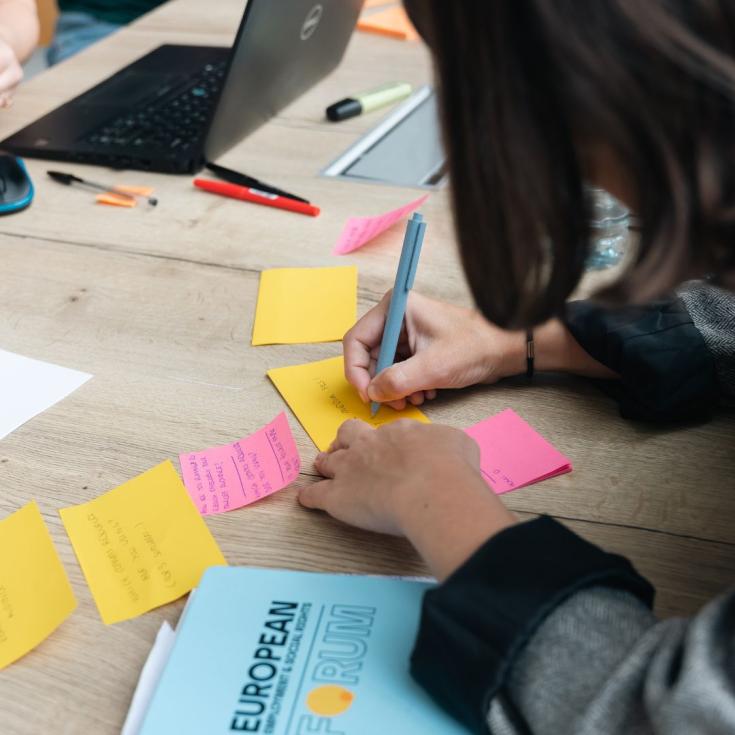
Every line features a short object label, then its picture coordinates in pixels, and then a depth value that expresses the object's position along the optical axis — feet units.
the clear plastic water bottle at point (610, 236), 3.35
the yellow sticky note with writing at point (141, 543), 2.13
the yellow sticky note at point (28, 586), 2.04
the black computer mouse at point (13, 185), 3.74
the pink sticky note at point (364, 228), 3.46
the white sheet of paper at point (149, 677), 1.82
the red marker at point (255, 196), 3.69
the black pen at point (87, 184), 3.83
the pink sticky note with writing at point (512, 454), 2.40
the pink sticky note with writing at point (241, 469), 2.38
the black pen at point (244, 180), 3.78
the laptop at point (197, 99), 3.92
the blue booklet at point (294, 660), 1.78
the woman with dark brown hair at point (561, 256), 1.54
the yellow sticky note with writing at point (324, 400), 2.63
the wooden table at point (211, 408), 2.07
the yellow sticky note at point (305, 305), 3.01
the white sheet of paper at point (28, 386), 2.70
